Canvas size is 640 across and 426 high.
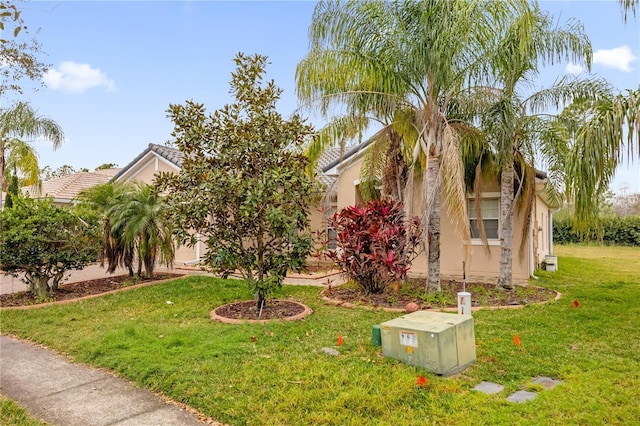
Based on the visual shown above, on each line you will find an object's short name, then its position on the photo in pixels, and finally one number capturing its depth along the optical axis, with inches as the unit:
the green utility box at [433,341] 200.8
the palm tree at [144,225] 455.8
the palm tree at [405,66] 366.6
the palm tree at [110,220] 471.2
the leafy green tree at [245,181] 312.3
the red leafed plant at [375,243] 382.6
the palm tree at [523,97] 376.2
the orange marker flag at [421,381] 186.1
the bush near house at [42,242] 377.4
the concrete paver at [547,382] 189.6
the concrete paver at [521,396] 174.7
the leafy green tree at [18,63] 282.2
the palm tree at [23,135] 625.0
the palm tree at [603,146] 267.6
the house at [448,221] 507.5
